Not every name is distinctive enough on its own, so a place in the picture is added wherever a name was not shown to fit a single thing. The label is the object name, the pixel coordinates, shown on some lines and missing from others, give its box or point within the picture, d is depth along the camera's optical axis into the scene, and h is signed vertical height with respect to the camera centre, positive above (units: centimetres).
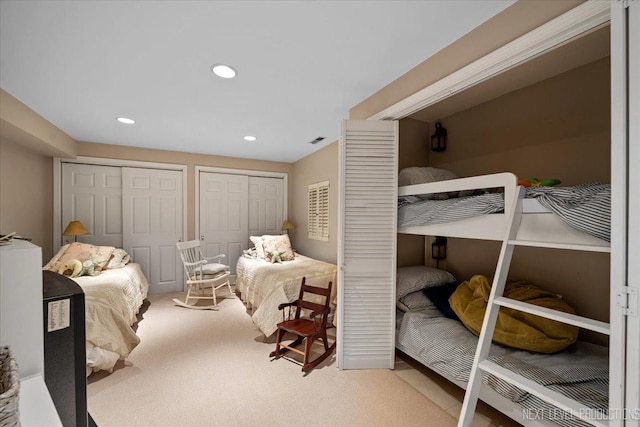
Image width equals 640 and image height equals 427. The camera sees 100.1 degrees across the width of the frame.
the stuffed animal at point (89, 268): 304 -66
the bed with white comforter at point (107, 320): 215 -97
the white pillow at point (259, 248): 419 -59
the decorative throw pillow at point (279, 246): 408 -55
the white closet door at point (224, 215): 471 -8
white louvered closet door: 226 -27
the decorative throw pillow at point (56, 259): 315 -60
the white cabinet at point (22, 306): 80 -29
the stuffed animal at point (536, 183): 161 +18
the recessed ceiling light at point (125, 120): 303 +104
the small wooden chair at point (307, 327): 232 -105
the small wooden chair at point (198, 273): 383 -94
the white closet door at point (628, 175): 96 +13
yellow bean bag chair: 175 -76
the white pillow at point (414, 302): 243 -83
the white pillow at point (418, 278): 249 -65
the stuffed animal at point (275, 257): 393 -68
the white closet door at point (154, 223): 422 -20
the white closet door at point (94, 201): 387 +14
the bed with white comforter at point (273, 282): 283 -84
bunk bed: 124 -89
